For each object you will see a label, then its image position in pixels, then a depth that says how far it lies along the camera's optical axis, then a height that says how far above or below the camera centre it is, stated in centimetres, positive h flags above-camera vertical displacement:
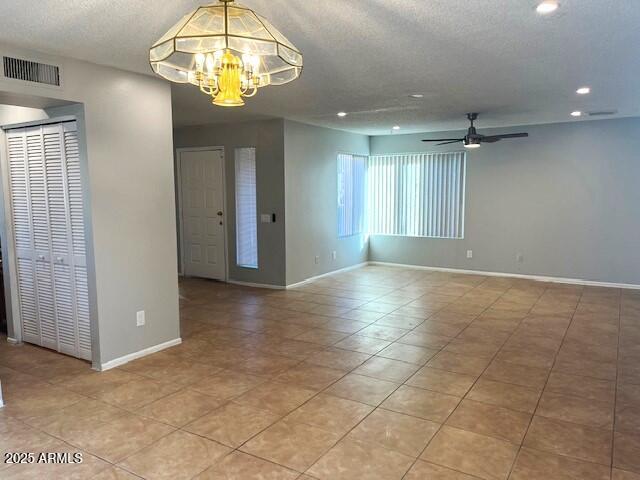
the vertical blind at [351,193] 806 +0
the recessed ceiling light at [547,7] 241 +98
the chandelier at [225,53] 194 +63
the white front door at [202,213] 726 -29
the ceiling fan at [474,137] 606 +73
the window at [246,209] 693 -23
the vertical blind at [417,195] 797 -4
